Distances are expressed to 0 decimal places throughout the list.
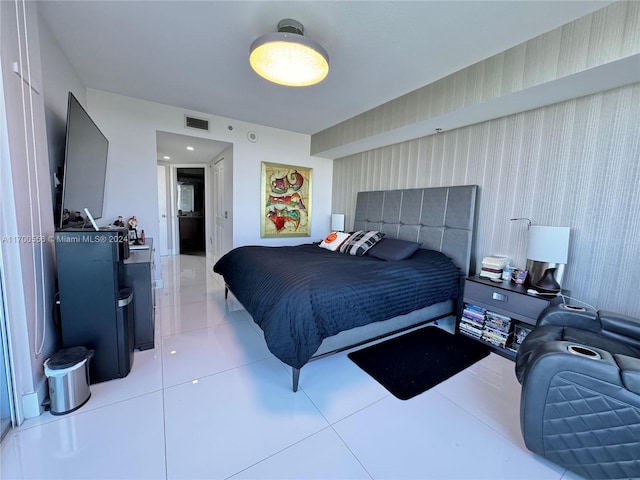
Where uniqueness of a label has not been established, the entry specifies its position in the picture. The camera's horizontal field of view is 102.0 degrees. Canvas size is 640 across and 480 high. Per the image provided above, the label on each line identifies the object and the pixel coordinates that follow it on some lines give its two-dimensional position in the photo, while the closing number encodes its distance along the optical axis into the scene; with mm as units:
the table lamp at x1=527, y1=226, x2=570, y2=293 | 1992
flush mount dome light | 1627
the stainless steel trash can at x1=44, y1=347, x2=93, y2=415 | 1425
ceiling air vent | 3547
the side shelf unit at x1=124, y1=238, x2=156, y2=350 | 2045
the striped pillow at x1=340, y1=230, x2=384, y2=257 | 3184
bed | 1655
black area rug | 1821
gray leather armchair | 1032
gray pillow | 2867
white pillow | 3464
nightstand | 2029
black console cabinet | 1584
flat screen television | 1812
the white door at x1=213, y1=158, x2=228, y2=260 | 4789
